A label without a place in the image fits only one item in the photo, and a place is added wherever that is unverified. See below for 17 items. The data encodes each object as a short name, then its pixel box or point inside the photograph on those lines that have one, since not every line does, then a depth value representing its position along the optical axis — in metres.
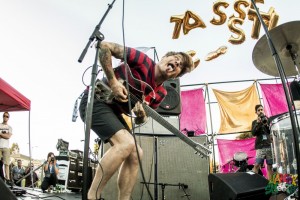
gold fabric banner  8.43
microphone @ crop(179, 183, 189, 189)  4.14
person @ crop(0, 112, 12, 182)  6.89
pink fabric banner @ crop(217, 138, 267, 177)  8.40
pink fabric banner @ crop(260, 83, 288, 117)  8.43
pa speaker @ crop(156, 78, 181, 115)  4.35
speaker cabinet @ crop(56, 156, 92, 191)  9.20
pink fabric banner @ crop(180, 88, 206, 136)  8.64
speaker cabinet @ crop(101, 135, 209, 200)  4.11
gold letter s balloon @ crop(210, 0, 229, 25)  6.60
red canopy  6.69
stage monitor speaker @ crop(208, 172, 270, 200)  2.53
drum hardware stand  1.43
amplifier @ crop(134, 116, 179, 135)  4.51
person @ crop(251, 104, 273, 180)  5.29
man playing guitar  2.03
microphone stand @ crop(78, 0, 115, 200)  1.35
